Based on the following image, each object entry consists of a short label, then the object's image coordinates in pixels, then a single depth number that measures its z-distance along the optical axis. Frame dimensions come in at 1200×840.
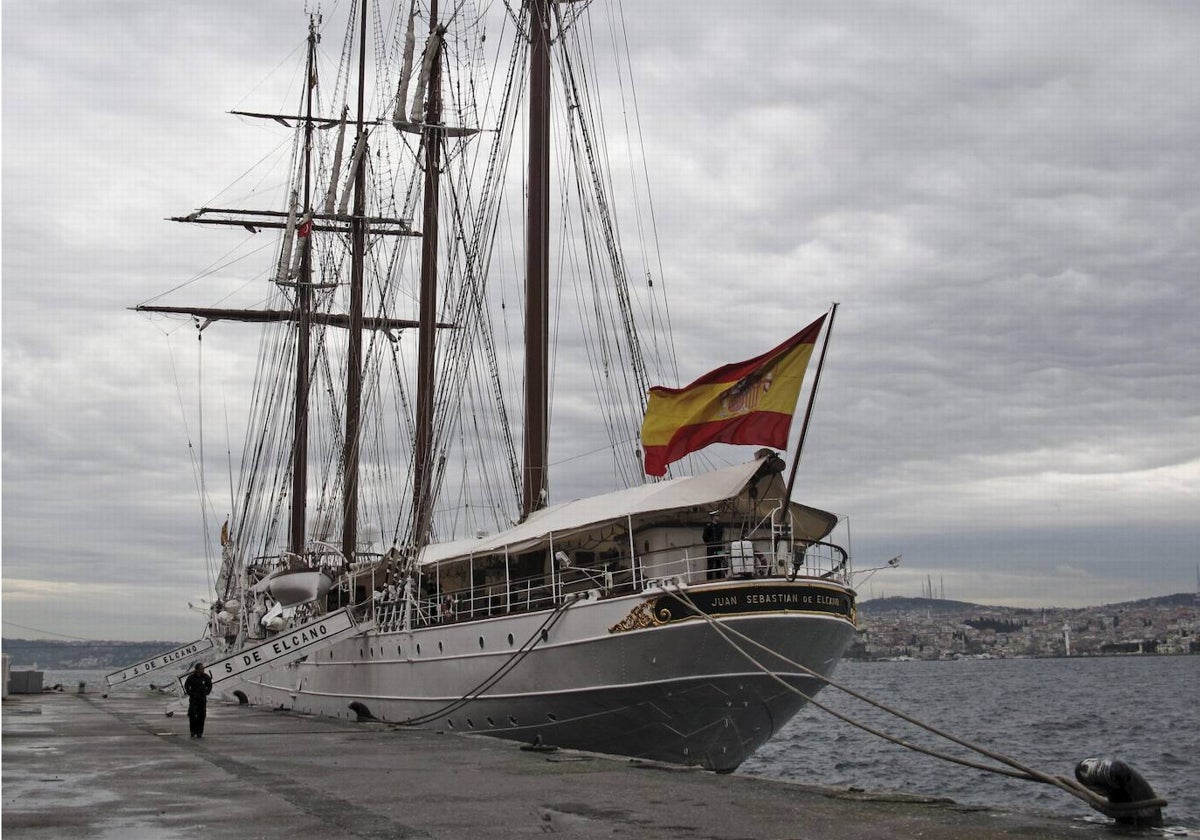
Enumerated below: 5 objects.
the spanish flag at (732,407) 20.53
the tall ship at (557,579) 20.94
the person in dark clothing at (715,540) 22.89
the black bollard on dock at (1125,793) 10.81
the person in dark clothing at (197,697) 22.23
